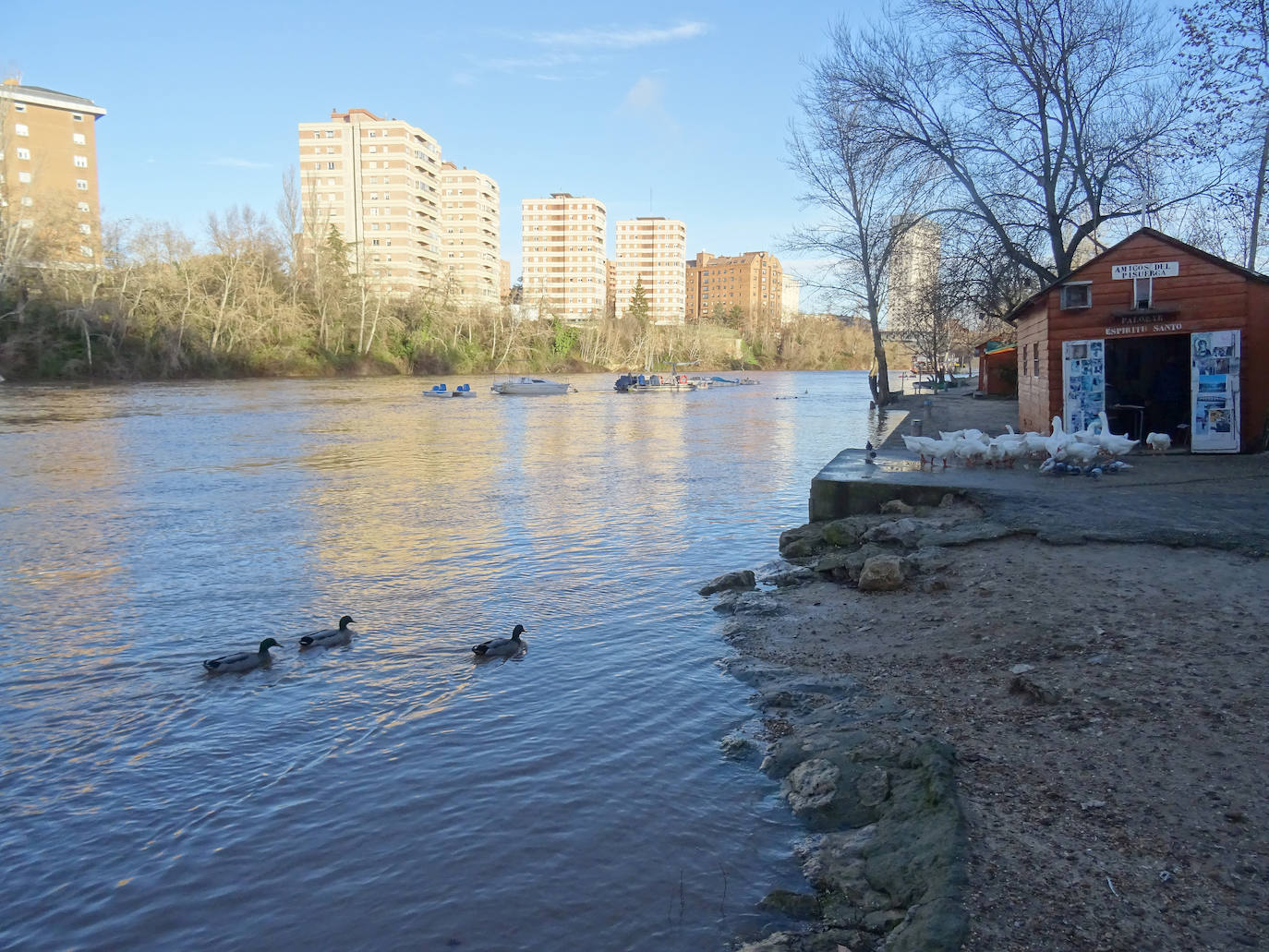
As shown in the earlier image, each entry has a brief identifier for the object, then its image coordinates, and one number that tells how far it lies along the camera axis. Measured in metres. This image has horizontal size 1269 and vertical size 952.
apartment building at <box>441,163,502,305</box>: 148.75
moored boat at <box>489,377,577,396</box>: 63.22
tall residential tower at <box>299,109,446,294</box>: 125.62
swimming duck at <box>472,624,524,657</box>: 7.99
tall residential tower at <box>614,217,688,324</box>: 194.12
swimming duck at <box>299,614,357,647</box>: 8.39
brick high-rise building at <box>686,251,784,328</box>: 173.26
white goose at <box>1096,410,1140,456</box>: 14.72
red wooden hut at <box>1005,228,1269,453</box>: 15.52
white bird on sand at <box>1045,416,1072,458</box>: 14.15
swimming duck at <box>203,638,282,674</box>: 7.65
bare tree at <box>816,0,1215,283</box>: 22.00
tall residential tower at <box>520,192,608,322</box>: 169.25
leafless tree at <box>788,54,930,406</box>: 25.48
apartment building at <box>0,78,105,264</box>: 64.06
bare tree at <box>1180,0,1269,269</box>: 13.90
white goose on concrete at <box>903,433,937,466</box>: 14.95
